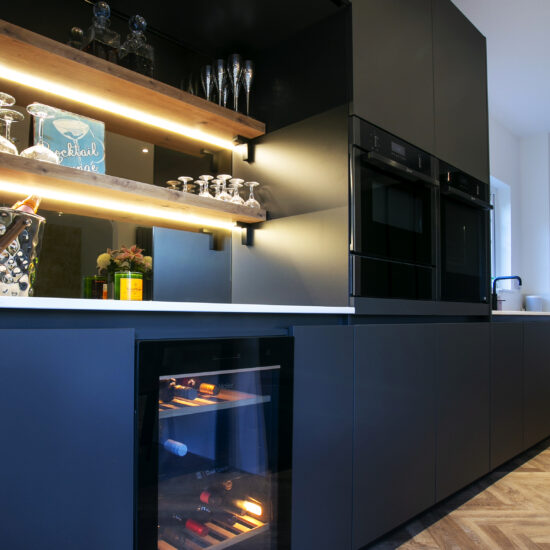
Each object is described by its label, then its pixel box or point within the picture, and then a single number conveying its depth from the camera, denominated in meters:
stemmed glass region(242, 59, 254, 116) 2.14
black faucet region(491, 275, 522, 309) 3.76
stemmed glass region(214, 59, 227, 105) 2.11
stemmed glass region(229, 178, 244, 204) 2.03
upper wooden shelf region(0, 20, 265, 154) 1.53
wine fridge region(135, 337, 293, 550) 1.07
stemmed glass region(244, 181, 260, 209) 2.08
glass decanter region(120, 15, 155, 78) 1.83
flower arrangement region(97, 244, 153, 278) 1.82
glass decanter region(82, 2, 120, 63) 1.75
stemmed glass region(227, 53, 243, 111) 2.13
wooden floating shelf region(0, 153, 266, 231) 1.50
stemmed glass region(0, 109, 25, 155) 1.42
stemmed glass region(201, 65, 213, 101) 2.11
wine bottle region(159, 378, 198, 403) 1.11
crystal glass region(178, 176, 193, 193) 1.93
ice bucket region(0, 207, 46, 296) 1.13
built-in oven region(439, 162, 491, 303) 2.32
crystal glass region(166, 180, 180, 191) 2.04
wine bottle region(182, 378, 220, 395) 1.18
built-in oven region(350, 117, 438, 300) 1.81
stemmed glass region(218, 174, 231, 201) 2.02
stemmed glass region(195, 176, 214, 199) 1.98
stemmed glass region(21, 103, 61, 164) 1.50
